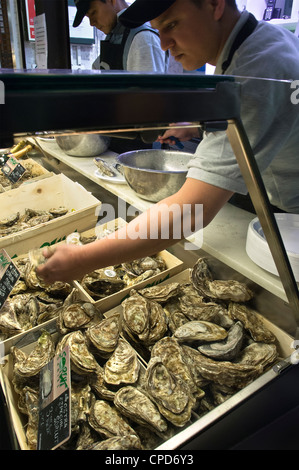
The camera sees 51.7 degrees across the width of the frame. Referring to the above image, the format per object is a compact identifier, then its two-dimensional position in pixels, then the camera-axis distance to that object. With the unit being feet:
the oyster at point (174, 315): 3.81
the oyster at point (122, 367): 3.08
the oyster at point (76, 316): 3.59
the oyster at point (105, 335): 3.34
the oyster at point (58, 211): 6.16
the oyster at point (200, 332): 3.37
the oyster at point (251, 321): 3.49
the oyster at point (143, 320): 3.56
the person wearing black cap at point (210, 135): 2.98
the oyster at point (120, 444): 2.51
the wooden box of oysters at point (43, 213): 5.05
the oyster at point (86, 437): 2.67
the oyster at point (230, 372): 2.98
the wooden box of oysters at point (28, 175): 6.66
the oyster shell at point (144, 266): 4.74
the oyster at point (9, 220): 5.76
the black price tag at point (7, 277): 3.18
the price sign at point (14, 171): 6.59
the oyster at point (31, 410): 2.58
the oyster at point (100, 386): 3.03
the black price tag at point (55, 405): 2.37
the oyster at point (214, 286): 3.89
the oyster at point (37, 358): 3.05
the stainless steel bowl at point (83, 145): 7.57
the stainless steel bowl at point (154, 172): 4.87
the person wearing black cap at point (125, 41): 8.23
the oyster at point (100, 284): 4.32
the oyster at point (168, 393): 2.71
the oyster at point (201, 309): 3.73
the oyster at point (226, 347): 3.20
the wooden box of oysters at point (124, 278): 4.16
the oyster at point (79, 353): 3.09
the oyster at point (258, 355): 3.20
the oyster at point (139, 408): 2.66
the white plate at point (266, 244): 3.41
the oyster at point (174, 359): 3.03
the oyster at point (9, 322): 3.60
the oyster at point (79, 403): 2.83
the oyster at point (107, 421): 2.72
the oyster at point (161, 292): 4.07
